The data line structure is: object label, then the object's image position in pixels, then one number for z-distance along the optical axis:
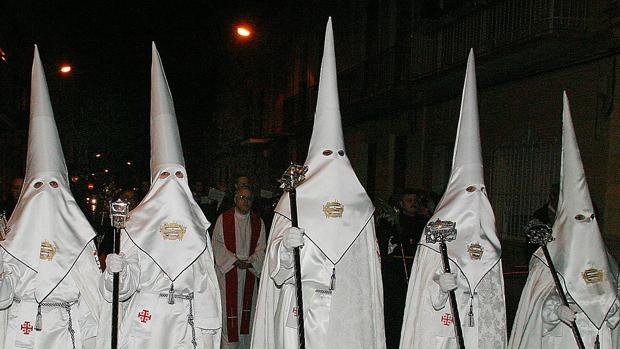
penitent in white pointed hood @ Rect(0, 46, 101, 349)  5.52
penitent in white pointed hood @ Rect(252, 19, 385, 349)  5.77
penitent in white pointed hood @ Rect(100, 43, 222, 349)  5.69
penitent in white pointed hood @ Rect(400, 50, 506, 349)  5.97
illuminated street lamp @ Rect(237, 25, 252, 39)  18.31
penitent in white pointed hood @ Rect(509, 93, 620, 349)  6.08
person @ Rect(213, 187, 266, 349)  8.90
